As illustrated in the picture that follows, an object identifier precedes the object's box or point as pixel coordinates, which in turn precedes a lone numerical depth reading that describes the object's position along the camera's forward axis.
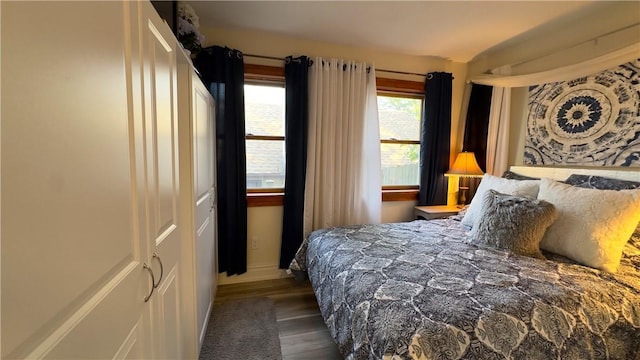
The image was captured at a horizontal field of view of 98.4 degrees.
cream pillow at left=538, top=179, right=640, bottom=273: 1.46
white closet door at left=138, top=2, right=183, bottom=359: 0.85
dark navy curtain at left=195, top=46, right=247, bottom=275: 2.34
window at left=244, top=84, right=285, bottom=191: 2.64
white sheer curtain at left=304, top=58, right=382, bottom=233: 2.60
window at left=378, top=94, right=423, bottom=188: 3.03
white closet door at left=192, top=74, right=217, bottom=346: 1.58
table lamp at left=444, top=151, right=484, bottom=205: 2.79
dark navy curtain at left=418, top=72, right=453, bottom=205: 2.93
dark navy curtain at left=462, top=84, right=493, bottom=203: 2.94
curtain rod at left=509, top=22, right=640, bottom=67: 1.93
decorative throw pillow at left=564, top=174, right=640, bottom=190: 1.70
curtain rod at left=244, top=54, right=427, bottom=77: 2.48
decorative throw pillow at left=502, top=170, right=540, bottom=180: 2.31
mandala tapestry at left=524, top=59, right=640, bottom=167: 1.90
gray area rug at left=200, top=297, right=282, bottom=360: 1.70
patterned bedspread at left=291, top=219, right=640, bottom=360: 1.00
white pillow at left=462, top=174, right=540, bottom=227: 1.96
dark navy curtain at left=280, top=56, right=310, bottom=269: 2.52
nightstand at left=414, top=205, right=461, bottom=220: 2.75
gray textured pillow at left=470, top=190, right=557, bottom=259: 1.61
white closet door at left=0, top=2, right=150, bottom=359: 0.39
